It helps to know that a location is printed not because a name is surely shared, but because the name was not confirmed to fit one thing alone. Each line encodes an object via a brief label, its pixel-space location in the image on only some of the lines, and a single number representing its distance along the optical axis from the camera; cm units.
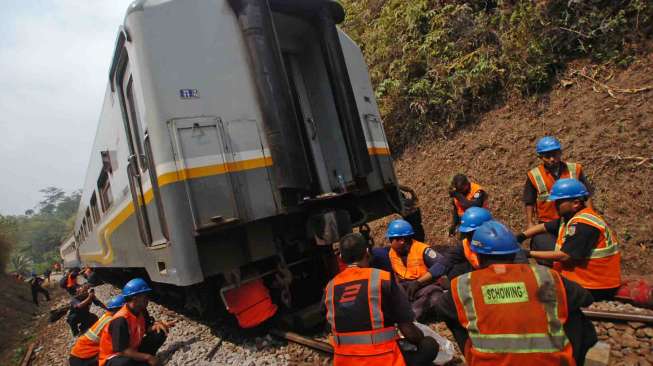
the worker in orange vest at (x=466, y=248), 347
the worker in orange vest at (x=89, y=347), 415
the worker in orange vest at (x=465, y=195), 477
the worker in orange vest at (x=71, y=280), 941
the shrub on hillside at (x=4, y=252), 2739
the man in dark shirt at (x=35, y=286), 1589
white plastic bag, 284
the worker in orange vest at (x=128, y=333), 370
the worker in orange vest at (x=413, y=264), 378
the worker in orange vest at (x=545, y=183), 396
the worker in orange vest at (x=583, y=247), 296
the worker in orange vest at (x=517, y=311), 181
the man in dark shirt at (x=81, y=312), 647
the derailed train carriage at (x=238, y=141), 332
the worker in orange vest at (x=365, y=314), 227
